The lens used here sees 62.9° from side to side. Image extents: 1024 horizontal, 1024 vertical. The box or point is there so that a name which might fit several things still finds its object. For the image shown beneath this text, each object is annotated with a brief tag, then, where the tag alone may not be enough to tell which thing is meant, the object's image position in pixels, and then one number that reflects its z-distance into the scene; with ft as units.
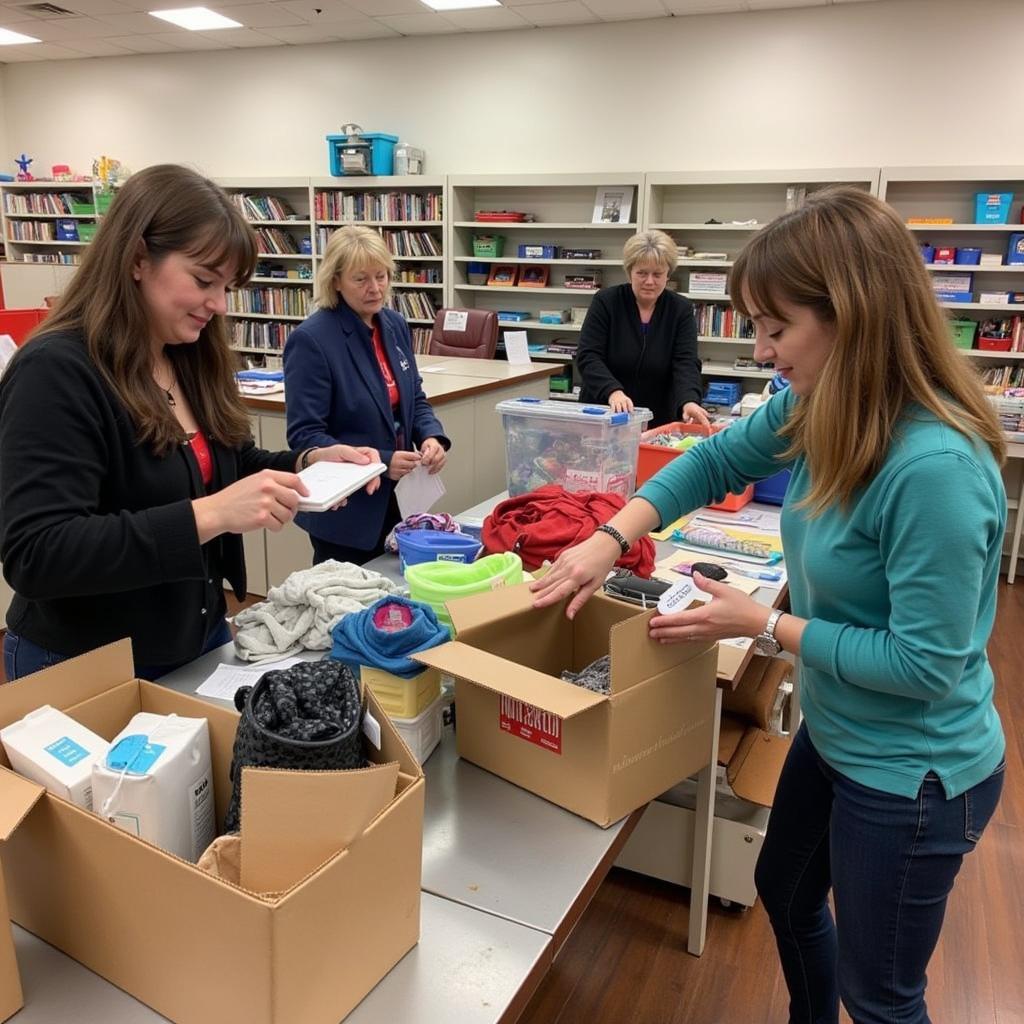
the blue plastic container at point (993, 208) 16.40
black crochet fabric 2.88
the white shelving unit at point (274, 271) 23.31
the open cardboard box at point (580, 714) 3.73
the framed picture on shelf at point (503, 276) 21.30
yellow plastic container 4.11
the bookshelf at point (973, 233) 16.58
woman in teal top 3.20
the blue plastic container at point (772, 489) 8.80
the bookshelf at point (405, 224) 21.61
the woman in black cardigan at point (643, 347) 11.48
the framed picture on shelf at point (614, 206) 19.61
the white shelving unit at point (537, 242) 20.42
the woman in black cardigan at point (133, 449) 3.82
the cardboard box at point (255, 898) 2.37
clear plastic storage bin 8.08
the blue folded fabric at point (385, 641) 4.09
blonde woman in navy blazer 8.05
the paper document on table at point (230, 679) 4.77
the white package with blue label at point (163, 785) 2.83
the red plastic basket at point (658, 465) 8.57
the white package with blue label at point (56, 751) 2.88
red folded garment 6.19
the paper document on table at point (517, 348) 16.79
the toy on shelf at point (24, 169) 25.85
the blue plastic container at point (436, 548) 6.25
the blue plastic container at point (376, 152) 21.02
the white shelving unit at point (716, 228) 18.49
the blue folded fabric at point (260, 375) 13.96
